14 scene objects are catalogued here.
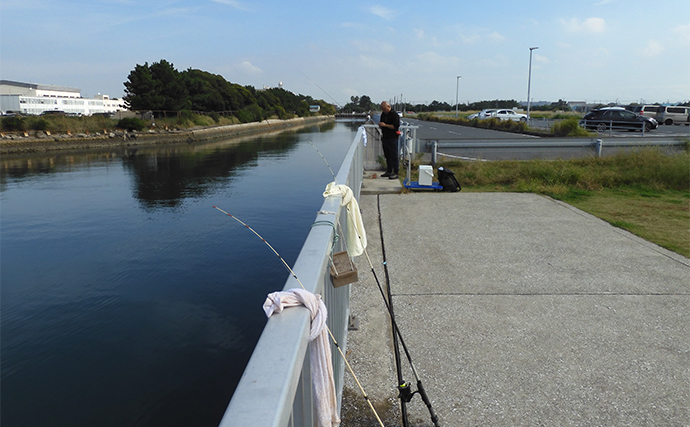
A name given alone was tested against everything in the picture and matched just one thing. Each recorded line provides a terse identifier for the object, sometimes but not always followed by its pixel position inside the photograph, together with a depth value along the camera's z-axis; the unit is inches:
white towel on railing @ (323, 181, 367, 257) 154.3
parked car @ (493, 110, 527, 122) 1959.9
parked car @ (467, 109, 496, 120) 2261.8
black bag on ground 441.1
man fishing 474.5
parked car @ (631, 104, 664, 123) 1669.5
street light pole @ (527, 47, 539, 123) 1734.0
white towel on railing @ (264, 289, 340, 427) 73.9
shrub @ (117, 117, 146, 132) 2266.2
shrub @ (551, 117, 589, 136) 1072.2
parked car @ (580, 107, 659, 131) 1234.6
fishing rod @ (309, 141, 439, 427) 111.3
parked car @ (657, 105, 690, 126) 1636.3
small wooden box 116.6
